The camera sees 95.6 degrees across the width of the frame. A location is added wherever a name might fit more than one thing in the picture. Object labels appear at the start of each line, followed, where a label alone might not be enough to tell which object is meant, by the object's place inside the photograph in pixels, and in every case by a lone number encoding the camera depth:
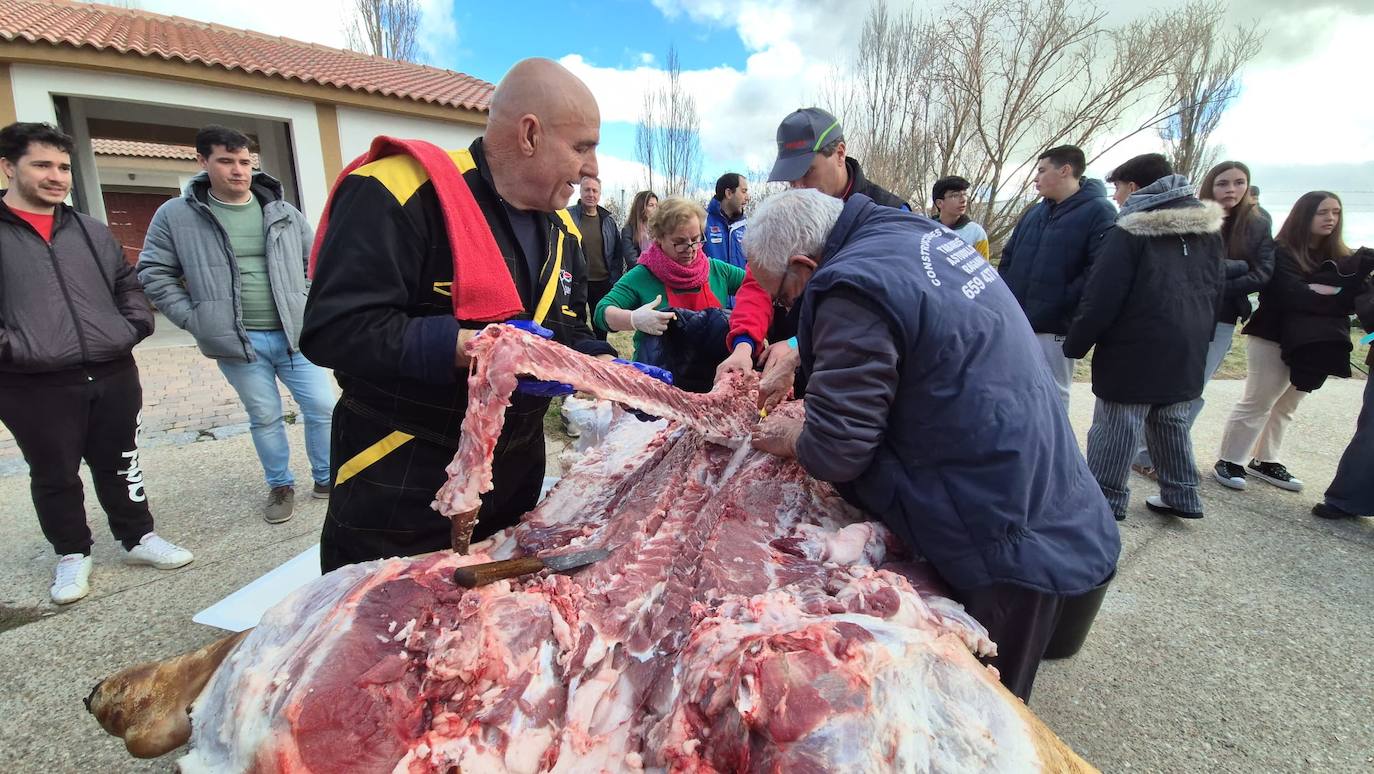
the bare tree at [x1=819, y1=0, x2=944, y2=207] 14.40
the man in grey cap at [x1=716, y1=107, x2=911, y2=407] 3.13
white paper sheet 2.40
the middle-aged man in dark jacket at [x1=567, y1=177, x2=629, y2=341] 6.19
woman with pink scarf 3.68
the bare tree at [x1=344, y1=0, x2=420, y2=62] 21.52
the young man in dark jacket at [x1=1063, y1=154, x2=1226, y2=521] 3.49
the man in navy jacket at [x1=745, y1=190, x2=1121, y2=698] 1.47
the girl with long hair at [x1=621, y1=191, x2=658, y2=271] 6.61
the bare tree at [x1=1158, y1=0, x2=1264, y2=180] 12.07
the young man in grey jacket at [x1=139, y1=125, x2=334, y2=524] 3.56
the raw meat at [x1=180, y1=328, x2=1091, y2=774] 0.98
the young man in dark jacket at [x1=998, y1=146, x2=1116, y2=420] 4.38
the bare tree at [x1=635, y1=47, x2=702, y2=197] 21.92
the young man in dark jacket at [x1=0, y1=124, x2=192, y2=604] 2.80
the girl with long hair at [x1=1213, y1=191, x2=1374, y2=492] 4.29
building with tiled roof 8.48
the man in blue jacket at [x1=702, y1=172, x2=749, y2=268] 5.13
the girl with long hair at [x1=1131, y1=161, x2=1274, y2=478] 4.48
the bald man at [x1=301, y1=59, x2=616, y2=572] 1.52
